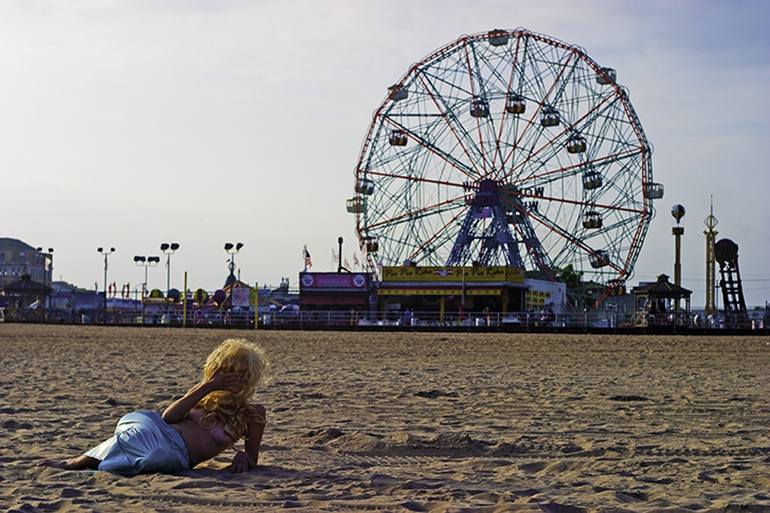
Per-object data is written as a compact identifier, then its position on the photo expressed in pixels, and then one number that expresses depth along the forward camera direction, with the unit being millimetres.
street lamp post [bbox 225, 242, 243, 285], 83625
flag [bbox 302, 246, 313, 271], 84138
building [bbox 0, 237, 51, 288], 160500
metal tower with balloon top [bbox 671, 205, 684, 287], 63469
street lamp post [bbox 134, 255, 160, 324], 91688
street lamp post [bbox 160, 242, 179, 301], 84500
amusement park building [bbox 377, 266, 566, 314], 58250
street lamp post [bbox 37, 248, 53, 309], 93088
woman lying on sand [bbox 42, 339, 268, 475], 5969
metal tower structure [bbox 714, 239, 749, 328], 53556
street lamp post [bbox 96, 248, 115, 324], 56188
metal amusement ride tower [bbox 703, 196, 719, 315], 61781
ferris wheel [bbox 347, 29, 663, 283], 55375
